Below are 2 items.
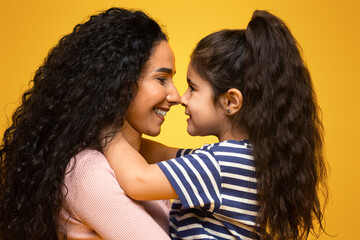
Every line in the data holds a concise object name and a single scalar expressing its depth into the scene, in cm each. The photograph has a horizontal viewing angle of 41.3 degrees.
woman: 123
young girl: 125
